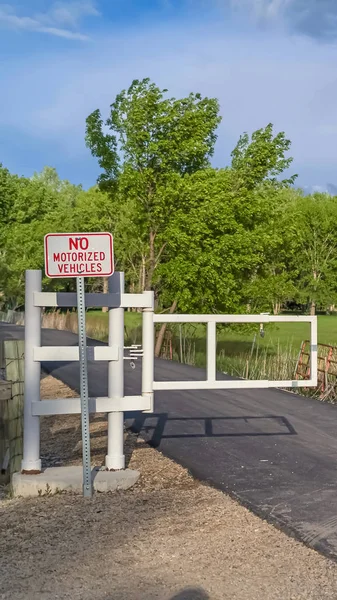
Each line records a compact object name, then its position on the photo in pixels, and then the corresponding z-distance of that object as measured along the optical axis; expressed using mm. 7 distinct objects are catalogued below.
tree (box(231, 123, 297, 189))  30141
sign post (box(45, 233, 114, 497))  7285
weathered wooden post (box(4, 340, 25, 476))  8227
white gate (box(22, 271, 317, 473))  7746
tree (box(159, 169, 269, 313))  27406
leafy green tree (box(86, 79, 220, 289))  29656
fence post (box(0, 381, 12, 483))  8469
